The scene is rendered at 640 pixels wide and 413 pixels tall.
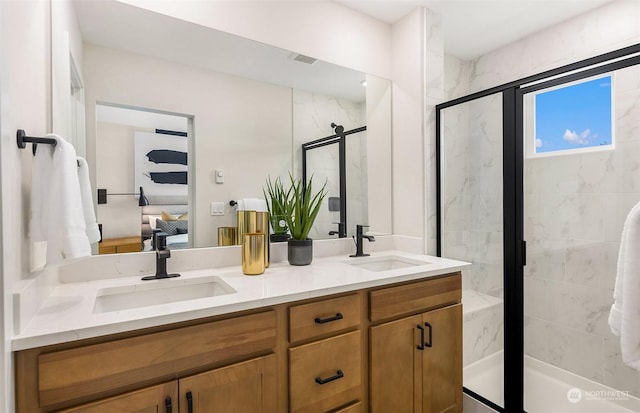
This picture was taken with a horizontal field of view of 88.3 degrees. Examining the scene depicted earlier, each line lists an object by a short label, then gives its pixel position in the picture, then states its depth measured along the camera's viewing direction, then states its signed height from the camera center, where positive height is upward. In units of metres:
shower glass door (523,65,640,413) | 1.81 -0.18
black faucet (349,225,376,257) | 2.00 -0.23
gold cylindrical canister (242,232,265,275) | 1.48 -0.23
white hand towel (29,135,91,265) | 0.95 +0.00
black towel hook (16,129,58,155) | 0.88 +0.18
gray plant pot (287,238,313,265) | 1.71 -0.25
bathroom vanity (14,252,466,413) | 0.88 -0.48
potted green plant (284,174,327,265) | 1.72 -0.09
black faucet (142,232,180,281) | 1.38 -0.22
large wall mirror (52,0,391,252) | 1.39 +0.45
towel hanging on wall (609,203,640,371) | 1.09 -0.31
